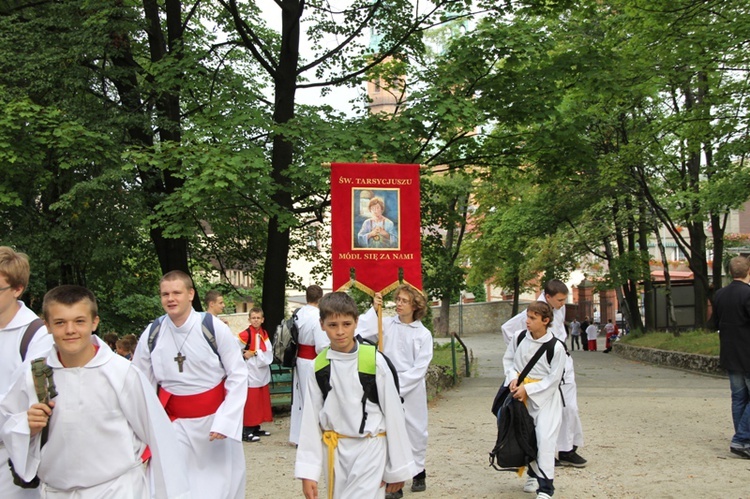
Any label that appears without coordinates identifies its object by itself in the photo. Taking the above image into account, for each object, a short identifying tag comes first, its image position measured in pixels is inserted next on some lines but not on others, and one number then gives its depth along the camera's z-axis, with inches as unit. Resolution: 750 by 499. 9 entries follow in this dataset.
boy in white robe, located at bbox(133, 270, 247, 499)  227.8
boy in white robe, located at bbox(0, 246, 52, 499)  183.9
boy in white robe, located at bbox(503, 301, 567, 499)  286.0
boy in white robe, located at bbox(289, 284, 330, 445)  411.5
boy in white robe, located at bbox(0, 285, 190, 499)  155.9
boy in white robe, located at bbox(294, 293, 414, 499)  192.5
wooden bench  563.5
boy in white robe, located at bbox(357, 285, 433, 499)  313.7
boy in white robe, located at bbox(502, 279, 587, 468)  335.3
